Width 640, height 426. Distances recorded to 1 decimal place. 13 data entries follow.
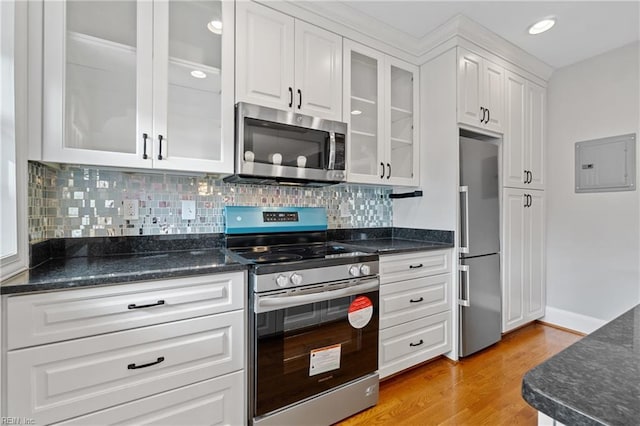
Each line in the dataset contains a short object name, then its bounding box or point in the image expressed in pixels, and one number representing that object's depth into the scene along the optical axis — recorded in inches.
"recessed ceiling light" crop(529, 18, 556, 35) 87.4
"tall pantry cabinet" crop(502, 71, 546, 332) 103.4
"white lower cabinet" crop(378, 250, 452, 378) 77.2
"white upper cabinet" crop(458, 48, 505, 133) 89.6
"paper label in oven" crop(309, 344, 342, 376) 61.3
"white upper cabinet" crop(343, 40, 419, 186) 86.1
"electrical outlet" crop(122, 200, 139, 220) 66.0
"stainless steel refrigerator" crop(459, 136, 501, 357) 89.9
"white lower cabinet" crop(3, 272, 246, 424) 41.1
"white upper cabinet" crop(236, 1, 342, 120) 68.1
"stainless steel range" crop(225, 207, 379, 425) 56.3
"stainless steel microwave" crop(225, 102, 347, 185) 66.6
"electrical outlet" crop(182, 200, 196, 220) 72.5
